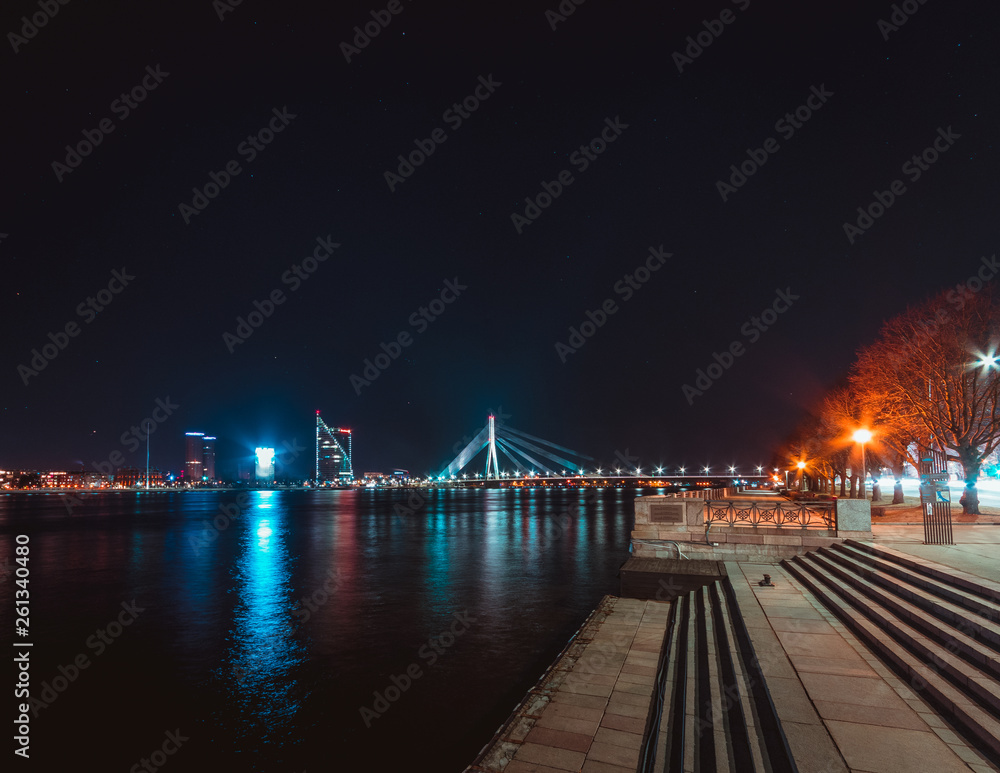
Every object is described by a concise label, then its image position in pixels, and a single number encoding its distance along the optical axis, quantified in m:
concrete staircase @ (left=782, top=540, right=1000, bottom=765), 5.87
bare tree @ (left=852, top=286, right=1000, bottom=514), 21.27
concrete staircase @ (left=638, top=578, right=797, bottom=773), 5.74
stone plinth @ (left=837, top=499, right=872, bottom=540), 15.08
